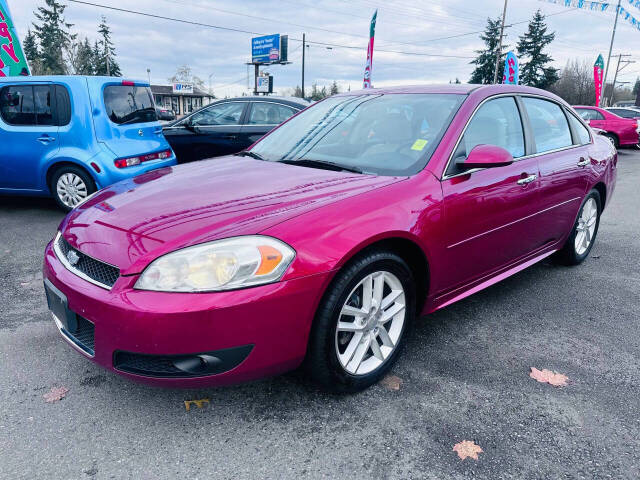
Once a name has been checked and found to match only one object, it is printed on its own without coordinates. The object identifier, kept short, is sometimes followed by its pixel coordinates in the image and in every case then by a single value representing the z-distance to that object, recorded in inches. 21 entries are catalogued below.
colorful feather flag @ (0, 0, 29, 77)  344.5
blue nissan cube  219.3
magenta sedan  74.1
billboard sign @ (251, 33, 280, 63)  1760.6
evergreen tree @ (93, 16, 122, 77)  2583.2
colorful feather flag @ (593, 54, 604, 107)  930.6
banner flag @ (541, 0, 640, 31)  698.6
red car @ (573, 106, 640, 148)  621.6
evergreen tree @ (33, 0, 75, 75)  2085.4
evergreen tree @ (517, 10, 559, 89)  2036.2
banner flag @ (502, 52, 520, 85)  751.8
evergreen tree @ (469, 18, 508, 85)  1973.4
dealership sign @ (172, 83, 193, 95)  2731.3
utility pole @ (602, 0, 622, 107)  1338.6
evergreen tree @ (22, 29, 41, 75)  2231.8
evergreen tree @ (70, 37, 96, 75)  1670.8
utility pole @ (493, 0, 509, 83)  1524.6
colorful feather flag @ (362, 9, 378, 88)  723.1
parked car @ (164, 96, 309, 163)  301.9
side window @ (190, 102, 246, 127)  308.0
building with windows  2925.7
